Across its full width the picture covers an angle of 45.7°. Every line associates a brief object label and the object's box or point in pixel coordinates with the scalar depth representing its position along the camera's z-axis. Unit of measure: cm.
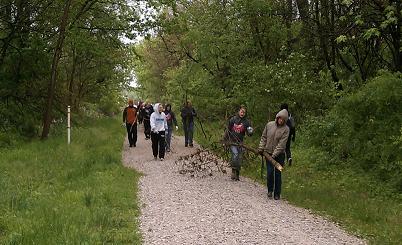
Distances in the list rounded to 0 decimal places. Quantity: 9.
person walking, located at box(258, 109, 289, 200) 966
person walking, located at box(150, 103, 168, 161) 1484
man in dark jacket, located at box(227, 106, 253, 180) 1166
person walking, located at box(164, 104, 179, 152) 1808
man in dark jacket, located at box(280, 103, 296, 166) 1297
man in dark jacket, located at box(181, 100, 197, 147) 1853
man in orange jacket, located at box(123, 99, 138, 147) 1828
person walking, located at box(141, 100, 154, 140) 2035
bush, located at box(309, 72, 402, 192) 1102
